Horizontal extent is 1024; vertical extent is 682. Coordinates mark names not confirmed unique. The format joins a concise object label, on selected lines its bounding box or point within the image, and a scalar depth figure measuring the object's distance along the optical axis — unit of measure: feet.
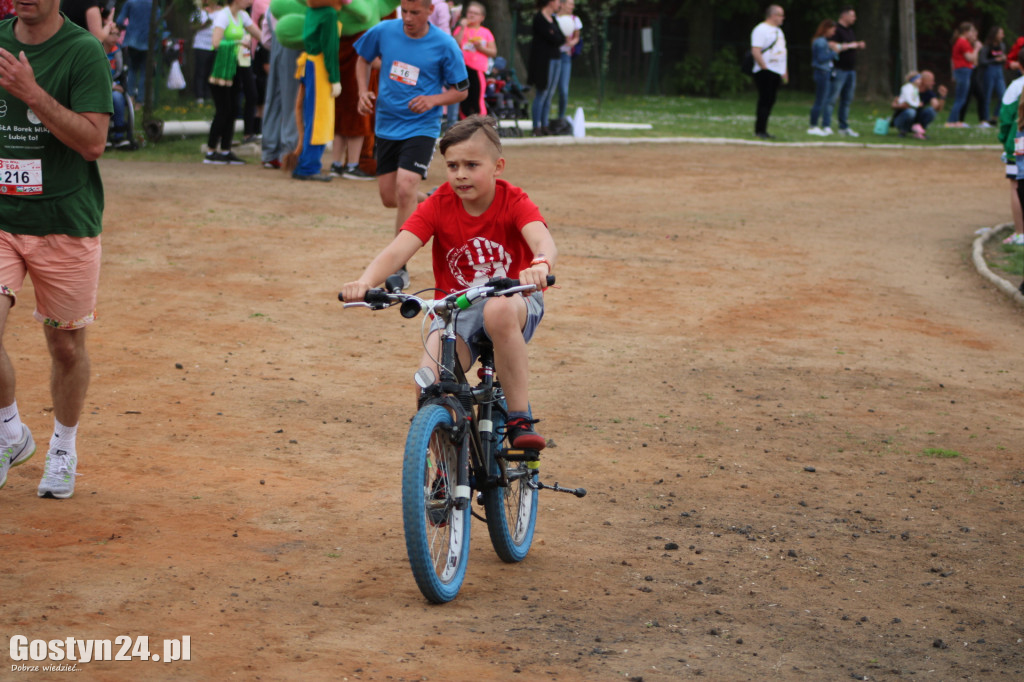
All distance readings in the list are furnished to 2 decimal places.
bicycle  14.39
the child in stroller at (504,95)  71.00
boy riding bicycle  15.70
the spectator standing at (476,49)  61.41
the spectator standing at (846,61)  82.12
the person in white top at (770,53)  74.49
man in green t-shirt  16.99
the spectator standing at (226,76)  52.85
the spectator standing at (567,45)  75.20
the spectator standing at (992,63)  94.63
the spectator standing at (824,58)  81.56
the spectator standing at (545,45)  70.69
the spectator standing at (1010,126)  41.42
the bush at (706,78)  140.56
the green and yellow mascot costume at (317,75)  47.75
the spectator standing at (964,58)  95.45
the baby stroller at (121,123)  55.93
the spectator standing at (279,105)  51.57
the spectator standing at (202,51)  68.80
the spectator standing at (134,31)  66.28
